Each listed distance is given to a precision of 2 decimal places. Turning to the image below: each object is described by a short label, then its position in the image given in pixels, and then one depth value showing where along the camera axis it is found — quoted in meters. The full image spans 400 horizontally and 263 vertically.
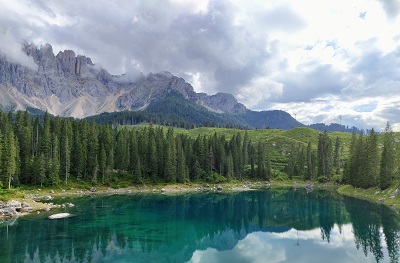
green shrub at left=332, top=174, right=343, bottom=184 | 138.62
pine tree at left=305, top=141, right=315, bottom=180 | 162.00
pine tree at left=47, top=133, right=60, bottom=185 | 95.25
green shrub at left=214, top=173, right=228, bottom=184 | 136.09
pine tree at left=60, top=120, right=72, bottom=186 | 103.38
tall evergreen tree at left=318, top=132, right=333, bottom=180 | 156.88
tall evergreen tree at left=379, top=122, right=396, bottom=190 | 88.81
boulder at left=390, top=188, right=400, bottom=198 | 80.56
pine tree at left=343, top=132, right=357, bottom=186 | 113.72
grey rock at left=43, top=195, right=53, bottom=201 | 79.88
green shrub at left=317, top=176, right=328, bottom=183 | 154.39
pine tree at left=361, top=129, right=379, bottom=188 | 98.88
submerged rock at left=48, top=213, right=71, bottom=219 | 56.02
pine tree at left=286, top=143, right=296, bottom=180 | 167.88
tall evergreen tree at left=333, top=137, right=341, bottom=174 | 162.45
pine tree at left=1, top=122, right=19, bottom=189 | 82.56
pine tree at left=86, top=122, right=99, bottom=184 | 109.56
